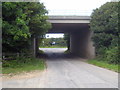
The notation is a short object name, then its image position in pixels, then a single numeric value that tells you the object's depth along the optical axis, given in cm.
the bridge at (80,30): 2734
